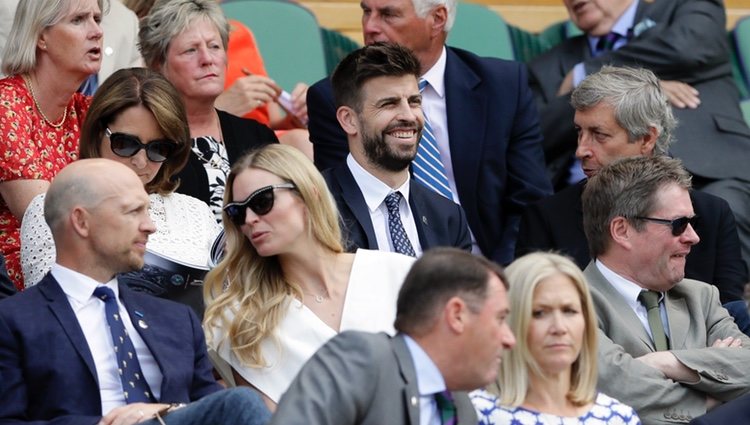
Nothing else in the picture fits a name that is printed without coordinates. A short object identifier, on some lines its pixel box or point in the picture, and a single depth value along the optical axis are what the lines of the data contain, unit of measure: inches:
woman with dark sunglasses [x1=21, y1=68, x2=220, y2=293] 369.7
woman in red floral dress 383.2
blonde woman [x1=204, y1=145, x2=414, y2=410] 326.6
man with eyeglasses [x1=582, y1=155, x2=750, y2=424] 352.2
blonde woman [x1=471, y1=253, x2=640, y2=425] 302.7
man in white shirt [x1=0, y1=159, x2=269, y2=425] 298.7
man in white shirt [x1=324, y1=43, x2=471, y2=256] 388.5
